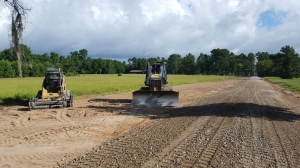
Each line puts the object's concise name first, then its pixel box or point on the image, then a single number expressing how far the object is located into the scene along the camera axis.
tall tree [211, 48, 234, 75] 147.12
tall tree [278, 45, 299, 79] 90.62
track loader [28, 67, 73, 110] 14.88
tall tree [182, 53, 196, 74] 153.50
